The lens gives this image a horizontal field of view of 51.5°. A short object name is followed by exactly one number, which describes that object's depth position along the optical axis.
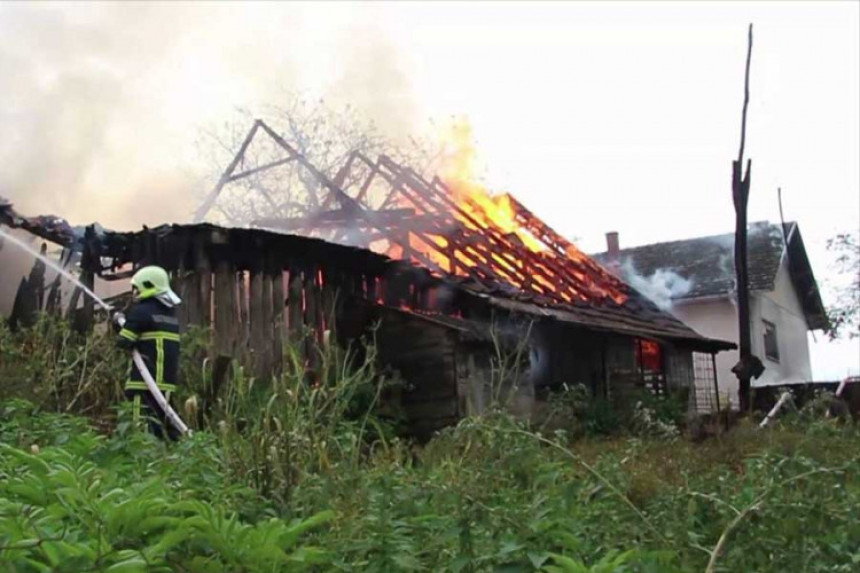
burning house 9.52
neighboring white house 23.45
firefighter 6.46
